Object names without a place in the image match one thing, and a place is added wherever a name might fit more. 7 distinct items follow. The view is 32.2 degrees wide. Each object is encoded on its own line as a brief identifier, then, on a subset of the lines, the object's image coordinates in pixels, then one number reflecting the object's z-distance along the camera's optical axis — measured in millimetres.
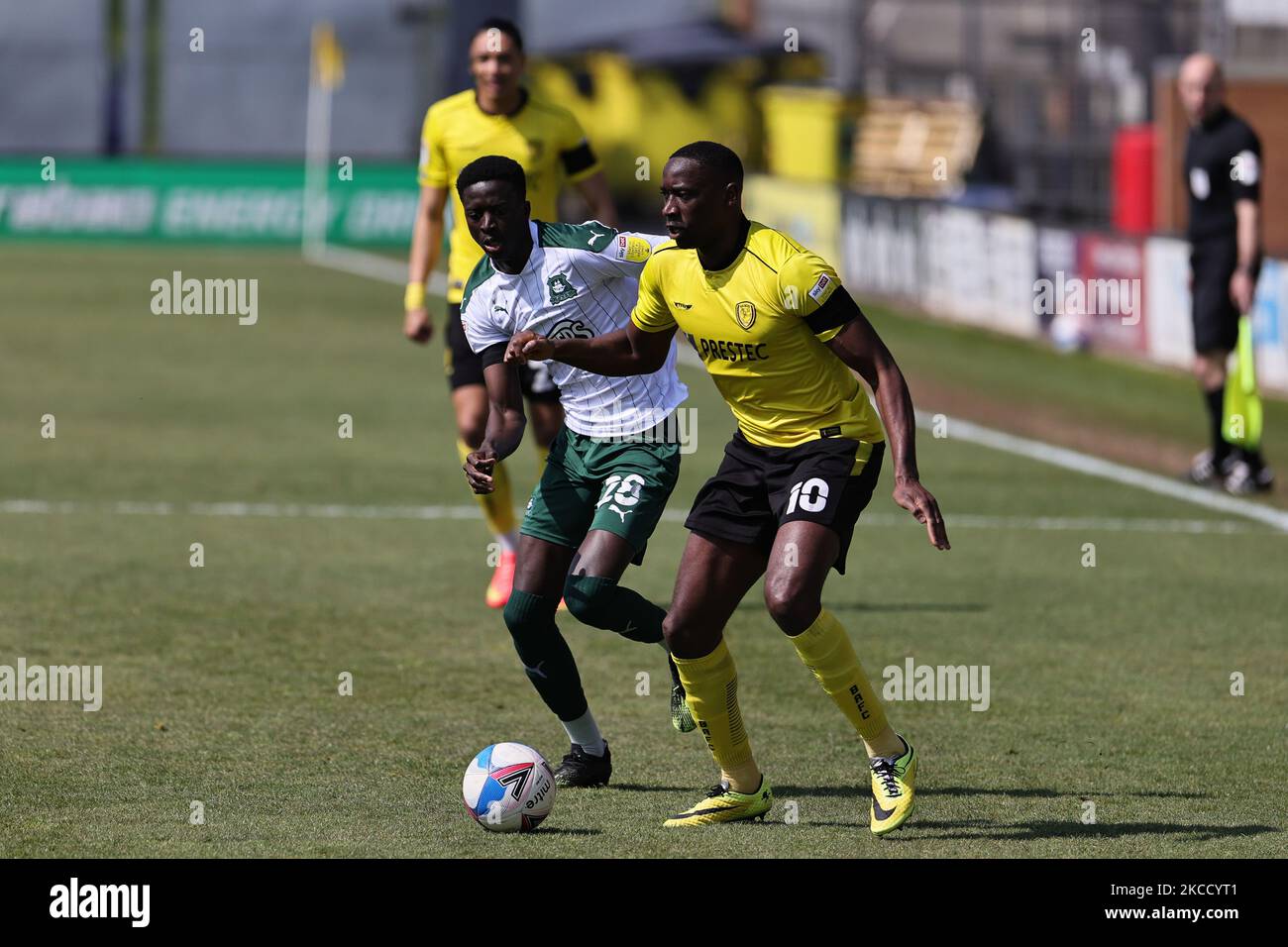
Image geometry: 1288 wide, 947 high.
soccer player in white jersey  7785
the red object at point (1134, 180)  26562
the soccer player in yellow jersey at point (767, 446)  7066
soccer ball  7074
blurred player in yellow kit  10859
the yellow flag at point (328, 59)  37594
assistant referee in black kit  14633
